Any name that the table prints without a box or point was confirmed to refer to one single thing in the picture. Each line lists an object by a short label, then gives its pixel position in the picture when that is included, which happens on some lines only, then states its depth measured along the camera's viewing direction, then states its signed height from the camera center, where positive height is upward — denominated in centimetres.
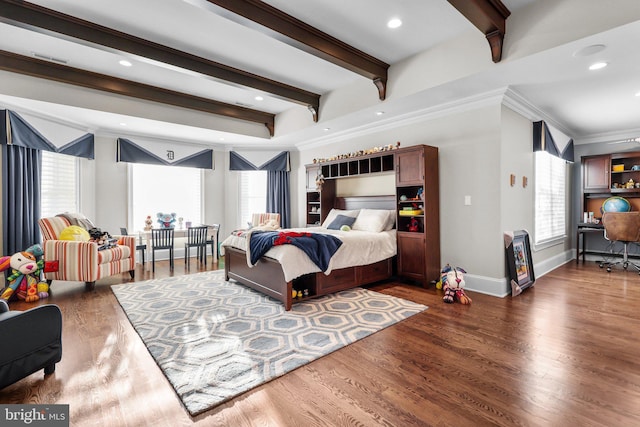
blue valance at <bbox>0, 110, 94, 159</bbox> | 430 +116
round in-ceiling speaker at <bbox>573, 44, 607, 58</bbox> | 273 +146
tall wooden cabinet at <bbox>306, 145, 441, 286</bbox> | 410 +6
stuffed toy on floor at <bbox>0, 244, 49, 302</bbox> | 360 -73
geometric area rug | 201 -106
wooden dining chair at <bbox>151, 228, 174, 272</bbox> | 533 -46
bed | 335 -67
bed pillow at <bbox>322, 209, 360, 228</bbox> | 516 -4
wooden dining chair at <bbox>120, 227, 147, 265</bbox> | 540 -59
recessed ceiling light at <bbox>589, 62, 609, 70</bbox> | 308 +147
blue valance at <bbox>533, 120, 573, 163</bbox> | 446 +107
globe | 553 +9
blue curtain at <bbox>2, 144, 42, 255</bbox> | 437 +26
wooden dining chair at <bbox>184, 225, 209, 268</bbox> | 559 -47
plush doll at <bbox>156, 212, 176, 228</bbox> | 584 -13
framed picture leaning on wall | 377 -64
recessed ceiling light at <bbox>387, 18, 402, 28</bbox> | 299 +187
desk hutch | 560 +56
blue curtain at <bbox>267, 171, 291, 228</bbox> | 729 +44
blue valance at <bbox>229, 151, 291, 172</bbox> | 711 +115
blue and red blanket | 342 -36
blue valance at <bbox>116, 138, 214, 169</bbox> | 595 +122
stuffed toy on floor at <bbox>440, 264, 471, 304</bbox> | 352 -89
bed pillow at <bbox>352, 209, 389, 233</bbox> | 457 -13
